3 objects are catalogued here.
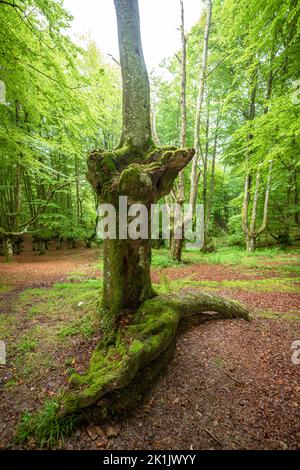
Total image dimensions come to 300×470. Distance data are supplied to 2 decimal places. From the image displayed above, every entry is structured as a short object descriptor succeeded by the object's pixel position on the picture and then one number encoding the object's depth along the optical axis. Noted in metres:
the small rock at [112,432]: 2.07
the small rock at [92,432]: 2.05
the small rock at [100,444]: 1.99
